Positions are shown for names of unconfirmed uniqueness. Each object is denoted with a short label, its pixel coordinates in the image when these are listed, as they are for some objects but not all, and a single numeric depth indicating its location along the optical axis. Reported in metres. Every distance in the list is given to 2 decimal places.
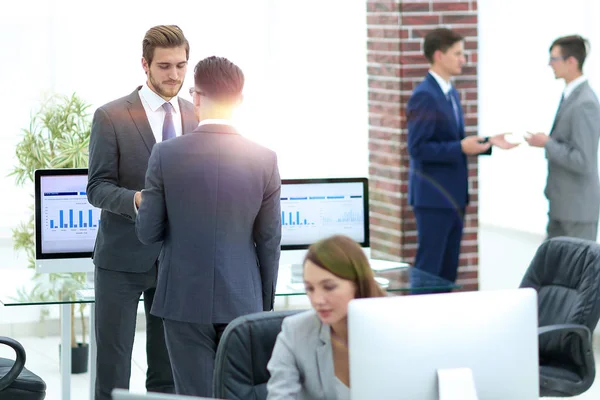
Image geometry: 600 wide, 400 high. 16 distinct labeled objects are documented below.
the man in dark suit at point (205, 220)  5.07
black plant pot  9.16
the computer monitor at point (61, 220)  6.96
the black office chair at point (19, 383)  5.84
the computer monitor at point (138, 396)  2.84
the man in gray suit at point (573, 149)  9.65
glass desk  6.39
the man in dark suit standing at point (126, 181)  5.95
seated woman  3.94
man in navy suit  9.91
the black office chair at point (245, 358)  4.30
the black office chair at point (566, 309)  6.51
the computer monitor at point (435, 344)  3.27
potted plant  9.07
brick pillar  10.10
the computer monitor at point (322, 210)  7.30
